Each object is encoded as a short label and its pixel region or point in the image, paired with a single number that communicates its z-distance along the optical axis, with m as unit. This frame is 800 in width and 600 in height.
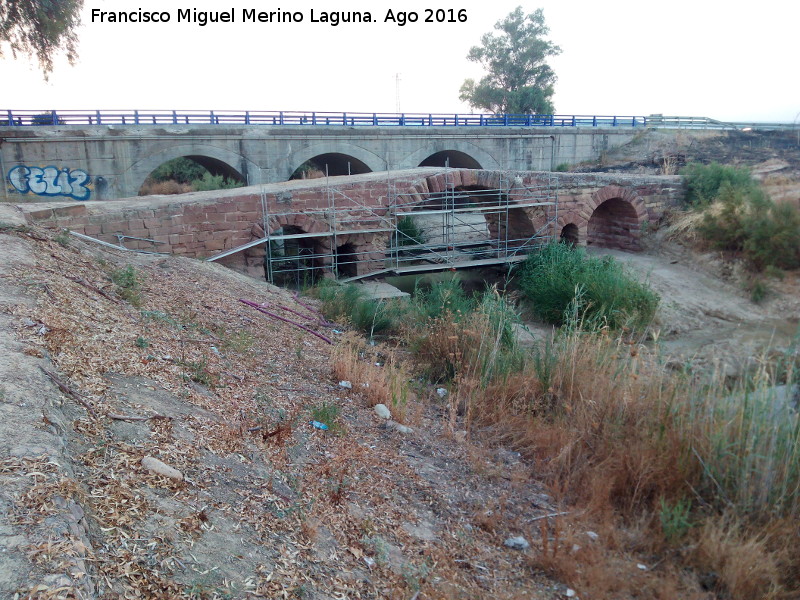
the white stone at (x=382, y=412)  4.80
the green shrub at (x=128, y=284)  5.61
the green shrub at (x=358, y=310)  8.22
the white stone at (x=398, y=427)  4.62
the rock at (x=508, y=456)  4.49
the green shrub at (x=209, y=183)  16.41
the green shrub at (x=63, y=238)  6.47
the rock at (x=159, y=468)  2.72
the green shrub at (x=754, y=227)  11.13
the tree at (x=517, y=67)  33.78
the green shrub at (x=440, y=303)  7.75
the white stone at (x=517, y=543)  3.39
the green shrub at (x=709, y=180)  14.69
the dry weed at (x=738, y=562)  3.07
